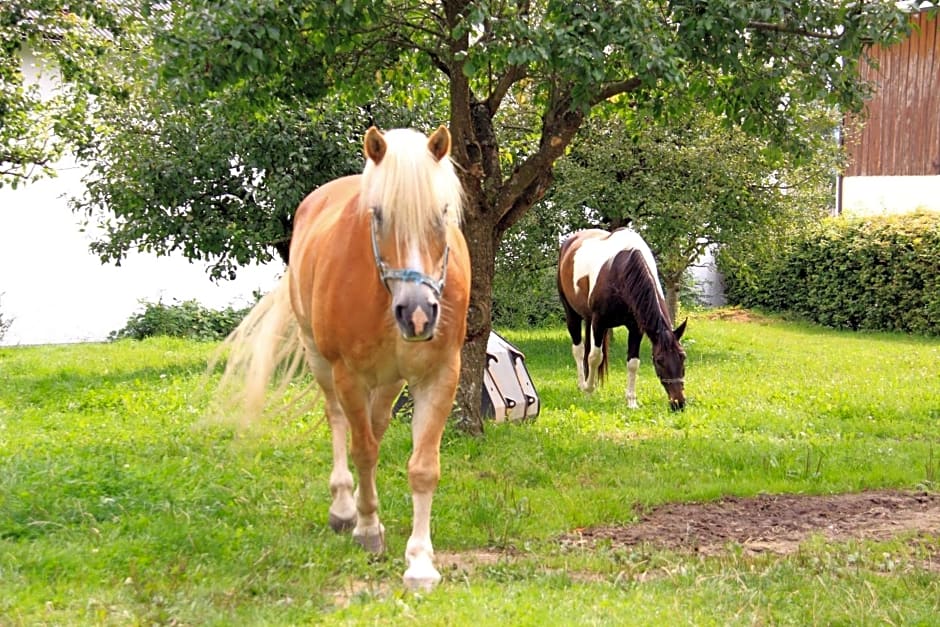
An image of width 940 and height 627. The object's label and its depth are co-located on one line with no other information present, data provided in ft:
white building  54.90
